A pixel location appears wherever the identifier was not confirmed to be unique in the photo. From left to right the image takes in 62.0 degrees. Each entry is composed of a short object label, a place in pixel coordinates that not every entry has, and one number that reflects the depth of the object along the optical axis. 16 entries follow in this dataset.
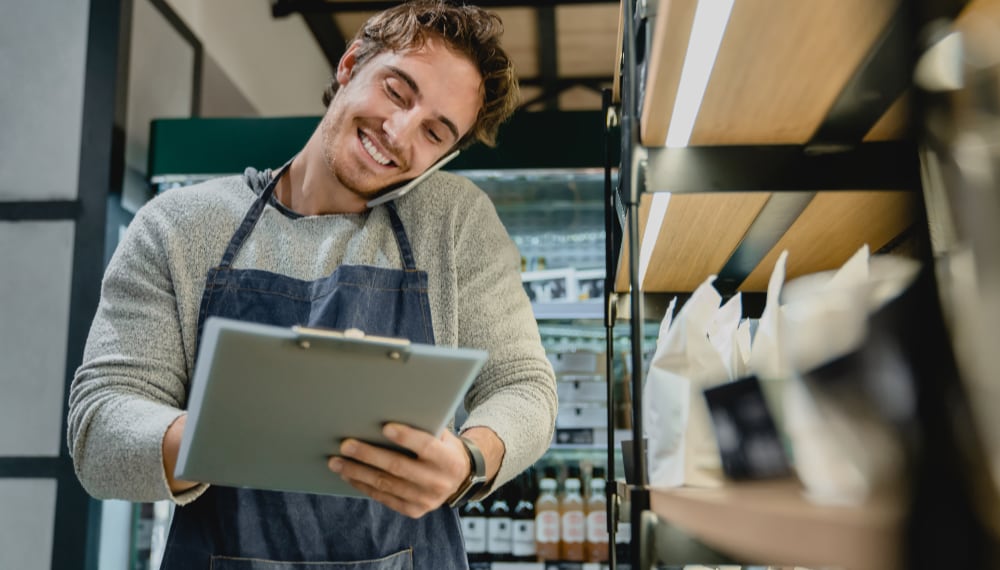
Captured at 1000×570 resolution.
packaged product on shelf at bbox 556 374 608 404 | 3.09
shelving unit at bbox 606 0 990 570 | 0.56
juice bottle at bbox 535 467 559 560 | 3.05
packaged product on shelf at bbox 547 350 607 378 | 3.12
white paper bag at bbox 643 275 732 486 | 0.87
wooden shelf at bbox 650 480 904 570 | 0.39
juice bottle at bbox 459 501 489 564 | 3.04
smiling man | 1.28
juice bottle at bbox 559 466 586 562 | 3.05
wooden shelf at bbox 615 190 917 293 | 1.17
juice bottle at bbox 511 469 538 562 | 3.03
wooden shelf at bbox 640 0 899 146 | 0.75
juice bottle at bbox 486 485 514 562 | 3.03
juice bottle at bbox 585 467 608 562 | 3.03
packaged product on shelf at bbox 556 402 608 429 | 3.05
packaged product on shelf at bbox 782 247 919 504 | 0.51
